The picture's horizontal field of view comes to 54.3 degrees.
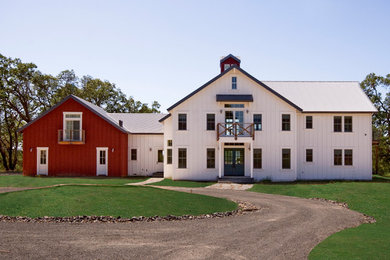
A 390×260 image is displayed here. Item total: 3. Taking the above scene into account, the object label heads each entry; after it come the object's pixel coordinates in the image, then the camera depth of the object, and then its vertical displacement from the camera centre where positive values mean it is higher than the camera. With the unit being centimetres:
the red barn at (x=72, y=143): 3275 +32
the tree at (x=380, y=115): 4241 +375
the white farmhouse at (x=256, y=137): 2969 +79
